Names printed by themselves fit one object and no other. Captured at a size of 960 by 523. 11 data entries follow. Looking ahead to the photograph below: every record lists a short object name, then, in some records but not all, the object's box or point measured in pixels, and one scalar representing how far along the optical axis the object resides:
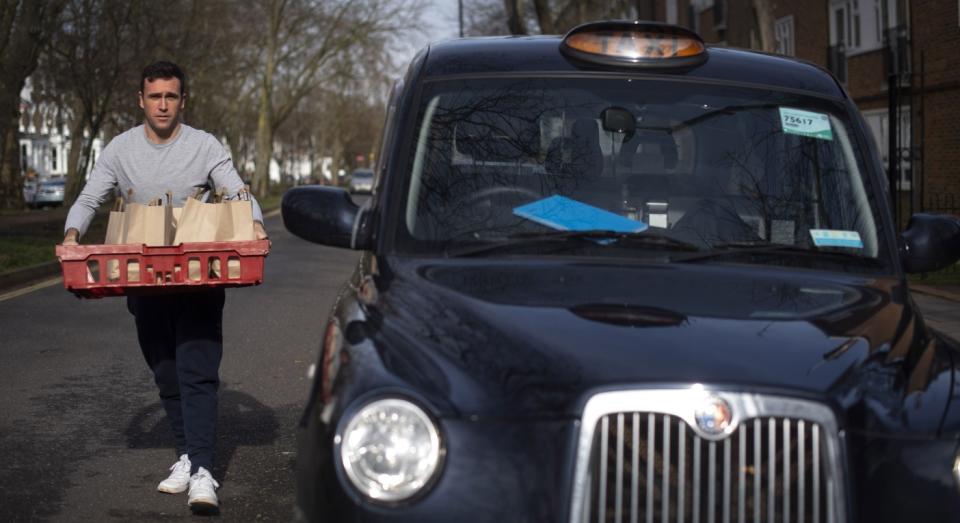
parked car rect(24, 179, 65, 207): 61.28
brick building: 26.19
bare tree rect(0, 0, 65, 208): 26.55
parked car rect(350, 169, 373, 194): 69.78
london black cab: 2.89
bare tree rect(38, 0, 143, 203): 32.28
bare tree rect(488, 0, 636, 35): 37.72
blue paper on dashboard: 4.00
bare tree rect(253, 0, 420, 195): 62.09
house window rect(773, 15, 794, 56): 37.31
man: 5.62
